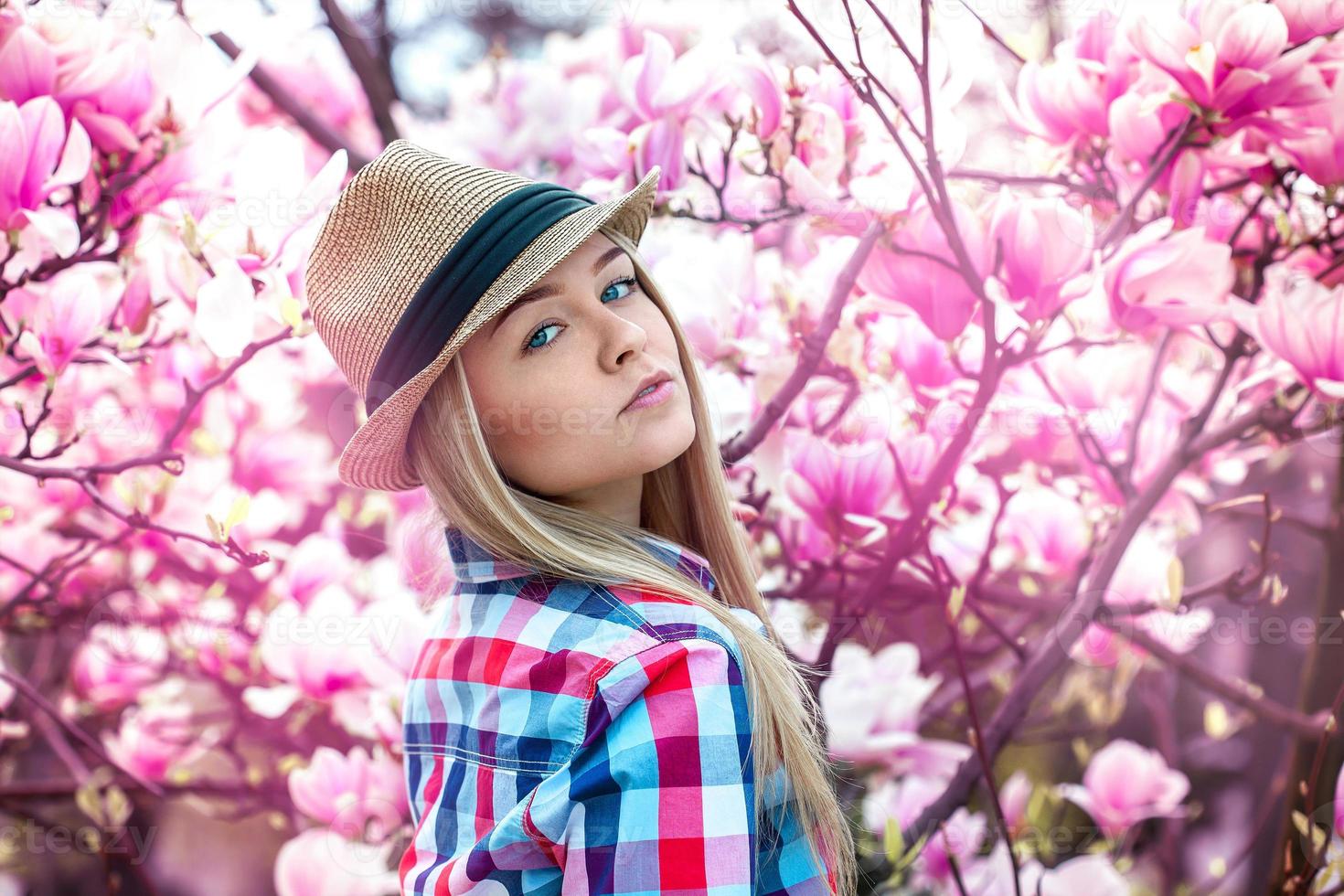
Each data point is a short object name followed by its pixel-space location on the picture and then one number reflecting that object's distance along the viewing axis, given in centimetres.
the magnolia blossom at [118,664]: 143
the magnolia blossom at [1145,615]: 117
